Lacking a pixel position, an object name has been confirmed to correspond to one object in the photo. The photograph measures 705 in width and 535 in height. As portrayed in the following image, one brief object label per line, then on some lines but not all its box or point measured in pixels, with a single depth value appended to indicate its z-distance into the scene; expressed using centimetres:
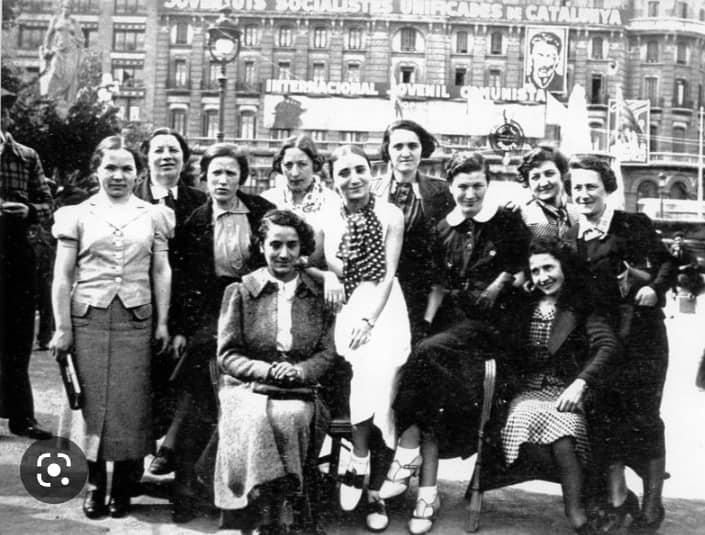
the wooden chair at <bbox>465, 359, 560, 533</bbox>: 332
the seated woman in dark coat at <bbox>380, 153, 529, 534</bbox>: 342
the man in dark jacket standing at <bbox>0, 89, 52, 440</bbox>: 438
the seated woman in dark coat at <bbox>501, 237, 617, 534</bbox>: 329
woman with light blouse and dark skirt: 338
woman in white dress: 344
